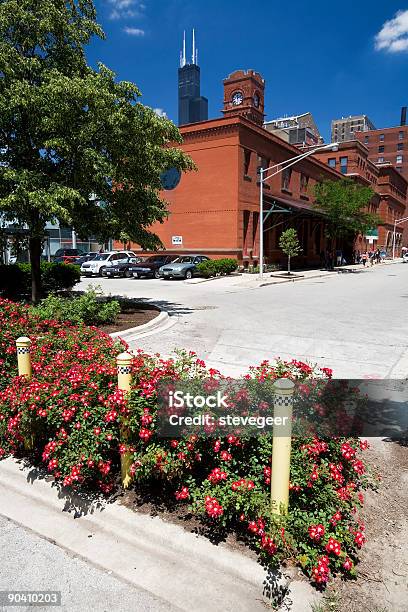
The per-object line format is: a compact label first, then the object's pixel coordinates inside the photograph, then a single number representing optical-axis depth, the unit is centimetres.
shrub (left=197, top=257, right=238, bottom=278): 2694
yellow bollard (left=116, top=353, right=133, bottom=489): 329
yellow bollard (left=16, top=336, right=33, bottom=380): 405
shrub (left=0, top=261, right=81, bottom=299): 1513
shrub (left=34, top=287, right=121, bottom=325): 809
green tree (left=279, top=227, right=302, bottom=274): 2866
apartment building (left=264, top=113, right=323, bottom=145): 5838
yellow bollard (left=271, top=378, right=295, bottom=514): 263
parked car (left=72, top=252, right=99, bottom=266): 3416
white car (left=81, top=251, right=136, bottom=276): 2944
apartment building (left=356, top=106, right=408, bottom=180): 10150
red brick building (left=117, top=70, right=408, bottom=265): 2933
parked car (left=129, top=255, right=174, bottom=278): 2808
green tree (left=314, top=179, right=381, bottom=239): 3581
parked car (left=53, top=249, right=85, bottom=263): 3650
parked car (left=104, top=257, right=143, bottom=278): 2856
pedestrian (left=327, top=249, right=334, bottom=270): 3971
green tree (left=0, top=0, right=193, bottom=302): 924
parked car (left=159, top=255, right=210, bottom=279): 2641
